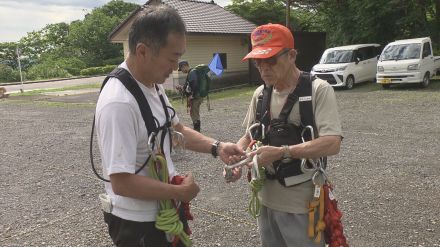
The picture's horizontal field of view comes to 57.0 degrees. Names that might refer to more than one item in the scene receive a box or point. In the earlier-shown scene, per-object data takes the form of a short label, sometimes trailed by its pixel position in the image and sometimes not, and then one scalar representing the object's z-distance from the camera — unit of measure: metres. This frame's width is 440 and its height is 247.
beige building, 20.14
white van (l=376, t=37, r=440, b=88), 15.05
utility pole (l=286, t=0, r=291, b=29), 21.91
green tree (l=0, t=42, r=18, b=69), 47.38
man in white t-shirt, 1.71
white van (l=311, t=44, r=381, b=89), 16.53
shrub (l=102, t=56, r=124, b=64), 46.40
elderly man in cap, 2.17
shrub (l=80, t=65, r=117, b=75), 40.59
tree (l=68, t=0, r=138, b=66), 47.44
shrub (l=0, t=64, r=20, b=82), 35.44
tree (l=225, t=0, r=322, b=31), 28.95
